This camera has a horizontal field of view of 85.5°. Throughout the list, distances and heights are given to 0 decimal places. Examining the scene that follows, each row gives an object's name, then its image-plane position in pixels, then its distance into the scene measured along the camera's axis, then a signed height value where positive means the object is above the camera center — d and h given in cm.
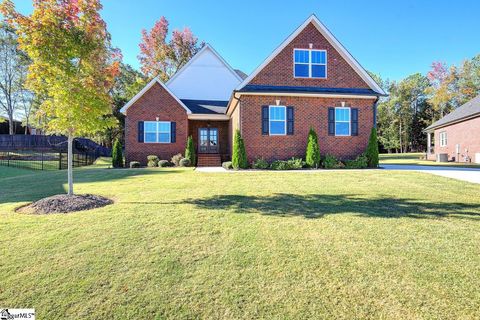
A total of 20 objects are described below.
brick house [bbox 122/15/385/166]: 1448 +318
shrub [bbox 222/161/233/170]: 1431 -56
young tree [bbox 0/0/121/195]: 602 +239
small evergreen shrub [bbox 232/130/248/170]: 1370 +14
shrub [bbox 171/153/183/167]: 1683 -22
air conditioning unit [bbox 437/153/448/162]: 2367 -23
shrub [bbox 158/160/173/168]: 1645 -44
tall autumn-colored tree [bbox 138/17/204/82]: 3284 +1386
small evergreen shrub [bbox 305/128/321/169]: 1391 +18
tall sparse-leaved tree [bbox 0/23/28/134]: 3219 +1127
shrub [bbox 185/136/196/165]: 1683 +33
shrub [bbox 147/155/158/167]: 1673 -31
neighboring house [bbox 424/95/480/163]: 2067 +173
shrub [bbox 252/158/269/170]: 1392 -45
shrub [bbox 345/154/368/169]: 1423 -44
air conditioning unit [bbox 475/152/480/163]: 2022 -21
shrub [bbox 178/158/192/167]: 1628 -38
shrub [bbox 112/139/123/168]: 1675 -3
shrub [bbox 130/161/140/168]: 1629 -48
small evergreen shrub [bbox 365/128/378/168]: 1438 +14
